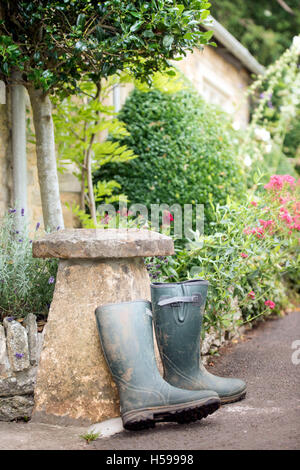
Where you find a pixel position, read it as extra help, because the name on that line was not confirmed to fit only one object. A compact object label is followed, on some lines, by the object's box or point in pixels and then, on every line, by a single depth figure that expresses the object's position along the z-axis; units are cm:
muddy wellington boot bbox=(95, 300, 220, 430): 241
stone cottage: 412
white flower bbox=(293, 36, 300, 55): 742
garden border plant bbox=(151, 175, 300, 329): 372
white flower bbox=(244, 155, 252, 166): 597
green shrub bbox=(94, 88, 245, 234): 477
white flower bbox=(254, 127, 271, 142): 678
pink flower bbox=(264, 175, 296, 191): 422
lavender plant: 312
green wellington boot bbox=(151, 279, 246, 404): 269
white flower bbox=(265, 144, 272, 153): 668
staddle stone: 265
